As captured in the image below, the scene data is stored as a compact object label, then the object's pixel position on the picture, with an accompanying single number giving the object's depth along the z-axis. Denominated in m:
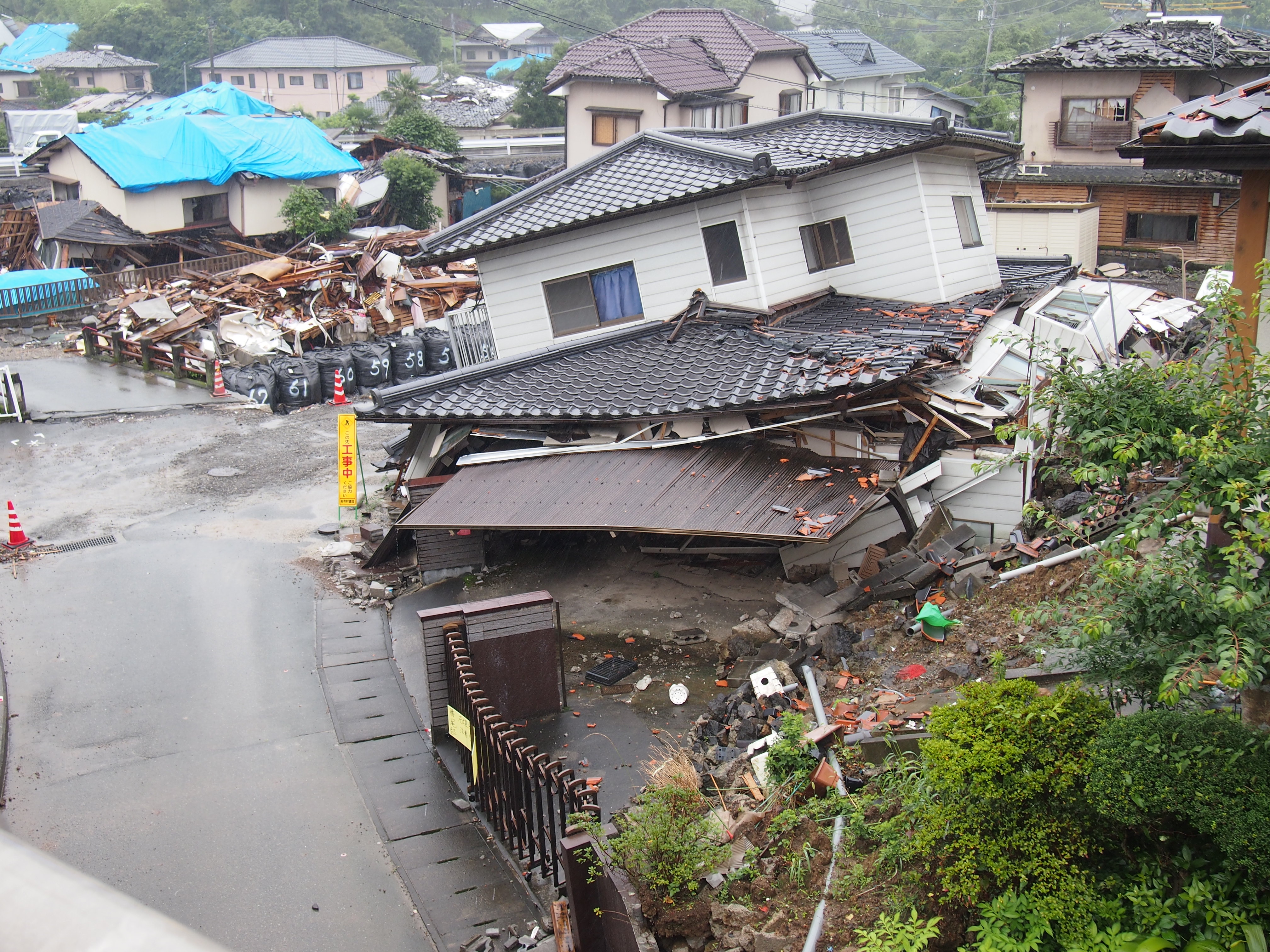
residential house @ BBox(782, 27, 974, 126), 47.34
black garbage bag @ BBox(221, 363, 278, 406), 23.48
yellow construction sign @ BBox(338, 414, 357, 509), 15.62
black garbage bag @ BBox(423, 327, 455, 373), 26.02
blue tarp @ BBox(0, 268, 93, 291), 30.53
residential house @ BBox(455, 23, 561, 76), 89.75
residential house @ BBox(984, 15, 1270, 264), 30.47
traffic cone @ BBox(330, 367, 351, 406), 23.53
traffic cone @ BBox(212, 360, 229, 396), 23.92
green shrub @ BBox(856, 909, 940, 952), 5.61
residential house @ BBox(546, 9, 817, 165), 36.53
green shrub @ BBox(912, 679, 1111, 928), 5.44
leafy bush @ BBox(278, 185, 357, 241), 38.78
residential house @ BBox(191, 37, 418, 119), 74.31
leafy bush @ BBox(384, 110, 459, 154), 47.38
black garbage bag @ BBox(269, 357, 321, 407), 23.66
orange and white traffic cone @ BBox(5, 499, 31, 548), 15.25
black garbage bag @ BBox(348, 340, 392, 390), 24.89
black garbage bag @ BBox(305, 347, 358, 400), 24.16
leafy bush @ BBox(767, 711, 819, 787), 7.86
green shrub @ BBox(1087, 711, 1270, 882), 4.84
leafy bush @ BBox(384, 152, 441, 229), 41.94
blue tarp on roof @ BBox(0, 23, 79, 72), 80.81
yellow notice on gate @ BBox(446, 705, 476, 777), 8.89
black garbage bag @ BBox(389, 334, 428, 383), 25.52
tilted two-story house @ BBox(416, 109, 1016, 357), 15.18
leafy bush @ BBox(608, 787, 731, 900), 6.63
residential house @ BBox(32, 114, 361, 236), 38.88
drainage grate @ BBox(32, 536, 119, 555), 15.26
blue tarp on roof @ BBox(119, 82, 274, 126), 50.31
